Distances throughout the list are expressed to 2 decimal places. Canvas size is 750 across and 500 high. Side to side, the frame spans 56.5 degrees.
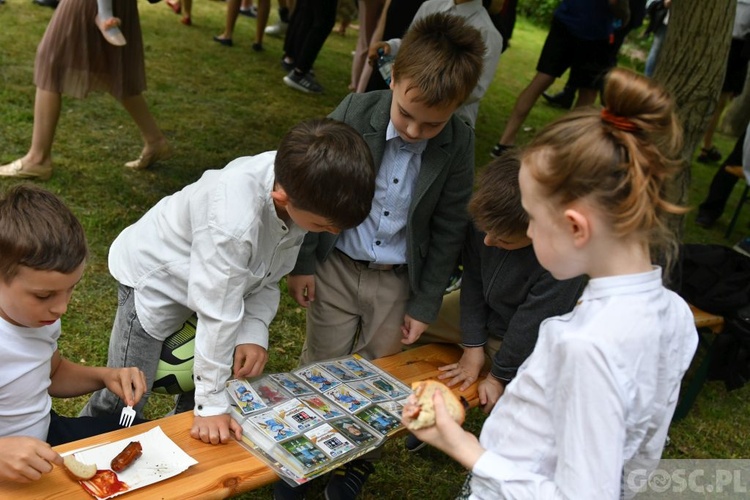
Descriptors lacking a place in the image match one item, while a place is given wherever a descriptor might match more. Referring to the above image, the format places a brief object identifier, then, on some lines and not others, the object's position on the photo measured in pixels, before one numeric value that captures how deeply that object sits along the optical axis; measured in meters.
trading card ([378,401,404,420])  2.27
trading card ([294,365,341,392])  2.35
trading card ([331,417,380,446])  2.10
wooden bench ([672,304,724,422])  3.60
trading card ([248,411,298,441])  2.03
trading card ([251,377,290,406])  2.19
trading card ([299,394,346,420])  2.20
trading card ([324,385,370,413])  2.27
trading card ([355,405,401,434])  2.19
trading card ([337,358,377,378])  2.49
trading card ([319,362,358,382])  2.43
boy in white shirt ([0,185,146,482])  1.56
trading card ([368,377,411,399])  2.40
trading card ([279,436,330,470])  1.96
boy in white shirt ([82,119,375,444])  1.93
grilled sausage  1.73
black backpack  3.57
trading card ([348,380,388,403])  2.35
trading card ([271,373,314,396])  2.28
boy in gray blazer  2.26
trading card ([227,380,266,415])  2.12
